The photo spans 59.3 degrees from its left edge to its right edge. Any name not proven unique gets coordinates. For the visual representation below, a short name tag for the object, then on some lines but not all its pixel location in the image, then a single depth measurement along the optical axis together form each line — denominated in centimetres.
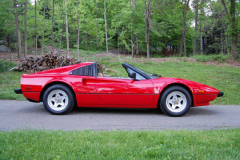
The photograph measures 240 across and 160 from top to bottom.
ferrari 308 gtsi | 492
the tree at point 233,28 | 1555
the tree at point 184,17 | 2444
